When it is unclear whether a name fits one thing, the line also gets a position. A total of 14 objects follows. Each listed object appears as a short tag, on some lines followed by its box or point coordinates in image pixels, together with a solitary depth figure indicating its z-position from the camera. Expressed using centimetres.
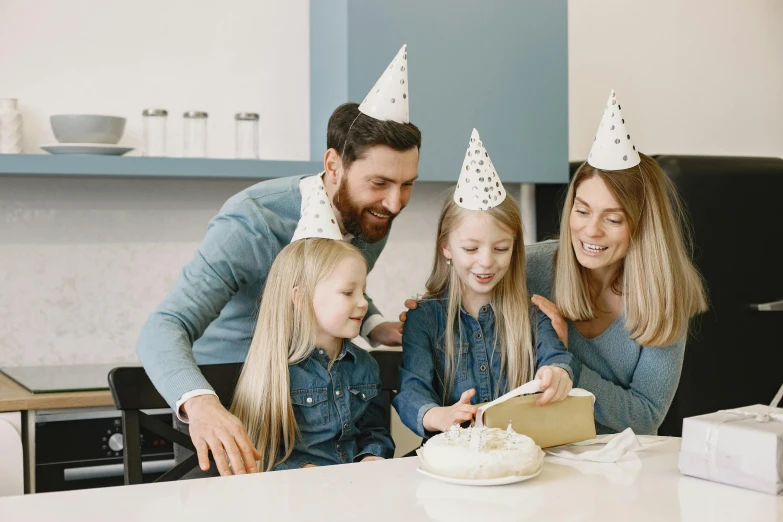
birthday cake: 114
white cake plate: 113
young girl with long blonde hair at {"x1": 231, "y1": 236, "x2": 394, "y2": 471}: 152
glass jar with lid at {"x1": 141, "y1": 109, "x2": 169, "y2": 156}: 243
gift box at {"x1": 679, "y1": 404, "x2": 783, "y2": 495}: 111
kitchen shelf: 219
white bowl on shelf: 224
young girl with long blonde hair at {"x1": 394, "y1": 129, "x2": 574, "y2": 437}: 166
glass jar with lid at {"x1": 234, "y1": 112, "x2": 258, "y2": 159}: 254
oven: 208
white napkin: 129
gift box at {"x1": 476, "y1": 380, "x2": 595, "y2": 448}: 129
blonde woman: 165
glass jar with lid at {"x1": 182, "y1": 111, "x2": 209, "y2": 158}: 248
